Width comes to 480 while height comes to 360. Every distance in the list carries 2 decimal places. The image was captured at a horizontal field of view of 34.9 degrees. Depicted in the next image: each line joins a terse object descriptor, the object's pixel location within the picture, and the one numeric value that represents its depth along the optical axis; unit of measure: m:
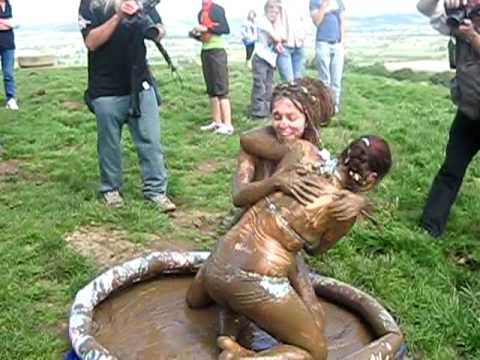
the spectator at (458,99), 4.57
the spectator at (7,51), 9.52
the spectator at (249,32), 9.30
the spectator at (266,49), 8.92
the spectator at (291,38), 8.99
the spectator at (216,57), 8.39
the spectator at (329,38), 9.06
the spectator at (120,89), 5.34
